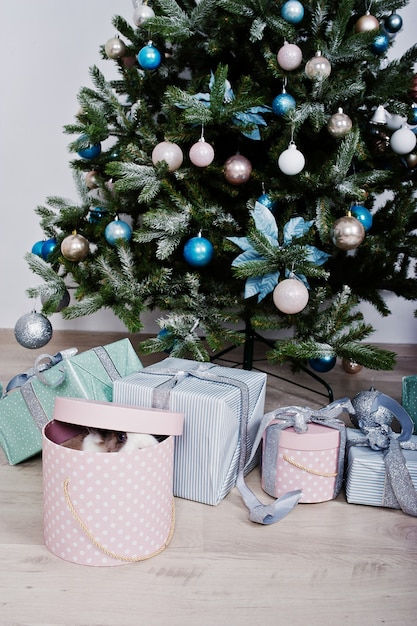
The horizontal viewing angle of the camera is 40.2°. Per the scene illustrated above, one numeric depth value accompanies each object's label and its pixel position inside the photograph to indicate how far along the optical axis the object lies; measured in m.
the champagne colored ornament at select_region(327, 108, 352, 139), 1.31
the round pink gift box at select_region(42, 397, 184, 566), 0.84
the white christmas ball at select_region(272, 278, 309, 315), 1.26
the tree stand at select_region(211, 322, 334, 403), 1.61
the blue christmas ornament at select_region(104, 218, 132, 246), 1.43
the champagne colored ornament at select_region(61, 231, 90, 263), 1.46
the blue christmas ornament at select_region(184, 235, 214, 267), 1.35
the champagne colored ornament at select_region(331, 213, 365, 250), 1.29
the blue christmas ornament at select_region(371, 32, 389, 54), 1.40
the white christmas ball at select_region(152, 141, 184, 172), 1.33
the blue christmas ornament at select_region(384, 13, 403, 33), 1.45
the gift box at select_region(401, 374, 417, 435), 1.29
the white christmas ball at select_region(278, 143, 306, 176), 1.28
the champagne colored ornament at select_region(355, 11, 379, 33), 1.35
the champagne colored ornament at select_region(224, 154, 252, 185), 1.36
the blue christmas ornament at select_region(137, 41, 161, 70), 1.39
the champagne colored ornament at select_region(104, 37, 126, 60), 1.49
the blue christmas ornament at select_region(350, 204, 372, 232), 1.37
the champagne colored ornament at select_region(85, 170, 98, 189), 1.61
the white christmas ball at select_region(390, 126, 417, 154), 1.37
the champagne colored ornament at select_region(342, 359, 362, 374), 1.80
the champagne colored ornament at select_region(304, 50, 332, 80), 1.28
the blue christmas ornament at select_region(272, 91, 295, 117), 1.31
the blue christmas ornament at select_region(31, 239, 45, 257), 1.66
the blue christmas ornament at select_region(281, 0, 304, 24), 1.29
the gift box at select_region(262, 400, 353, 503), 1.06
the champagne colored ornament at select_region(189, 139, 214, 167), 1.30
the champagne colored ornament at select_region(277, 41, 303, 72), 1.29
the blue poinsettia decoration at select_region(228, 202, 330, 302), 1.30
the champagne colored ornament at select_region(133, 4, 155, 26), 1.41
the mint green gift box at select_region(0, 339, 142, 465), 1.18
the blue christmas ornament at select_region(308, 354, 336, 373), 1.58
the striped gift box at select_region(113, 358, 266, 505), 1.02
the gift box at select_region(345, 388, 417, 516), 1.04
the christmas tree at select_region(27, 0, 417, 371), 1.30
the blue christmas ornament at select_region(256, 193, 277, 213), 1.39
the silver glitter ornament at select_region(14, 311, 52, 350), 1.53
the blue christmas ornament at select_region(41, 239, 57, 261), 1.60
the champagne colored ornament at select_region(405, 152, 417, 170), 1.50
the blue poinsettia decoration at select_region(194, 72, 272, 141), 1.33
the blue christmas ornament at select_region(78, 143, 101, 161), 1.53
